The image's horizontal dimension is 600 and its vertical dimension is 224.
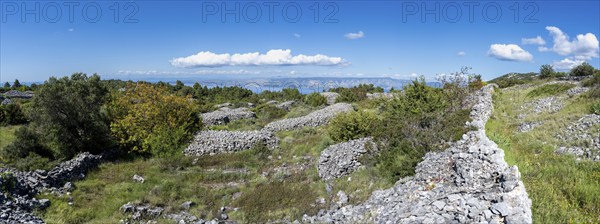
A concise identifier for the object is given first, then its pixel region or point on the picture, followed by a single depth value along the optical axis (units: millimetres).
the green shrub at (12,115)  28656
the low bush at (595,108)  16422
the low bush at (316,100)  40459
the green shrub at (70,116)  17125
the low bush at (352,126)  16969
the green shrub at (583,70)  50469
